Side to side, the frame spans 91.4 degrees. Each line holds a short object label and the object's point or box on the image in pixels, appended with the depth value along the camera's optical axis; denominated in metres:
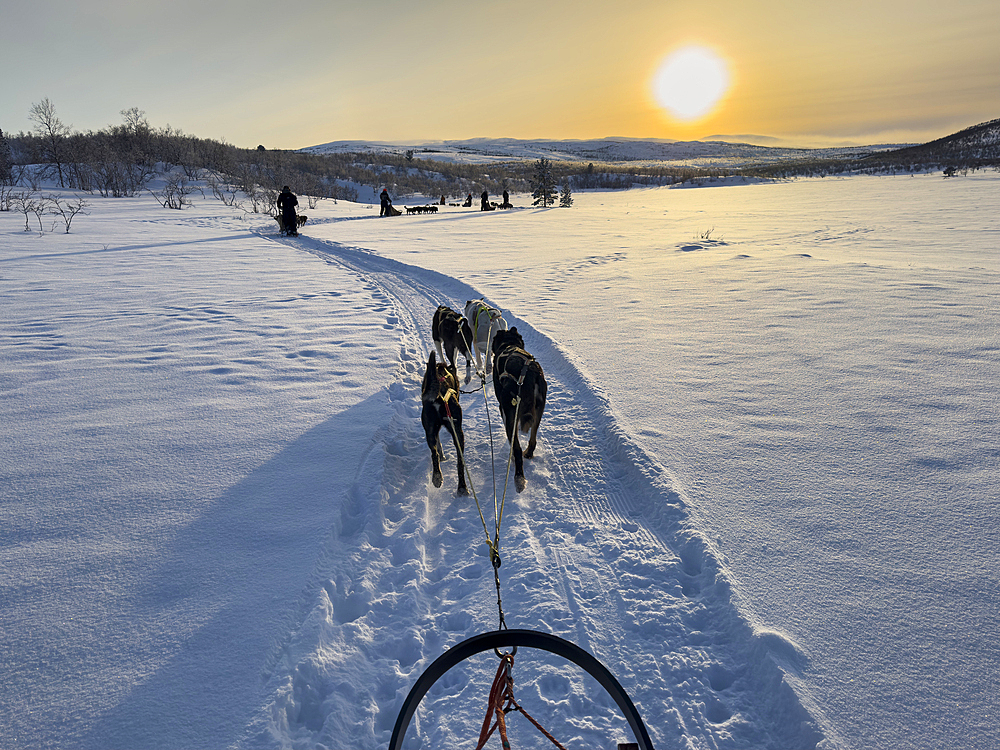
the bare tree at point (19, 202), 20.04
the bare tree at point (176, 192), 24.97
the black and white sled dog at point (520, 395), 3.60
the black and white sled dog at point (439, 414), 3.59
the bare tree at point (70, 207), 17.95
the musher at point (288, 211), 17.42
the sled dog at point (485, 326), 5.35
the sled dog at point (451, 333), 5.55
